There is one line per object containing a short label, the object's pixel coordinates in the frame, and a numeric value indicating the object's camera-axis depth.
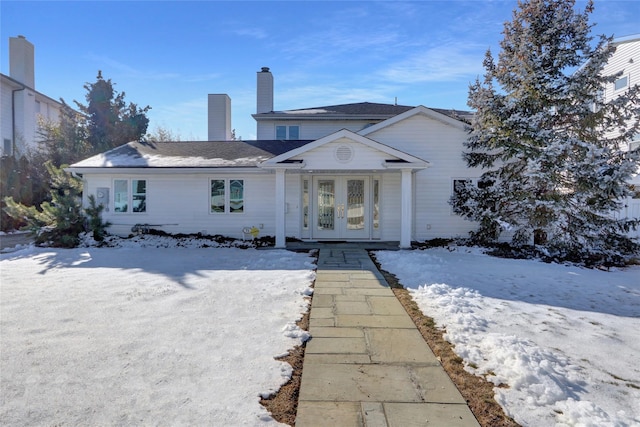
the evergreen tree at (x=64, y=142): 19.41
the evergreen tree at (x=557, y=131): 9.02
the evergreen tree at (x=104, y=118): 21.34
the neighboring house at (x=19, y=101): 20.12
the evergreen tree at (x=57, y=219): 11.25
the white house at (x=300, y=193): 12.05
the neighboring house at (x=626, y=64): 15.48
